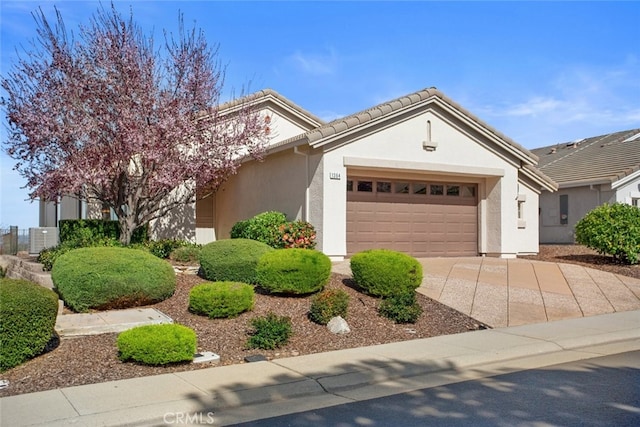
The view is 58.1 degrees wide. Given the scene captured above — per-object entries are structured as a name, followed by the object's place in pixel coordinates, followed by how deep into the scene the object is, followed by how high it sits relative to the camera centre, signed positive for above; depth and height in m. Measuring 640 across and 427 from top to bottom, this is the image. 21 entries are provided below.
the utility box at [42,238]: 18.25 -0.46
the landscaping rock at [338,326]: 9.44 -1.68
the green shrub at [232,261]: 11.87 -0.77
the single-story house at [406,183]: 15.36 +1.24
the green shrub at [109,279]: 9.98 -0.98
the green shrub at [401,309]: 10.17 -1.50
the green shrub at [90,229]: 15.39 -0.15
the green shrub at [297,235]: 14.61 -0.28
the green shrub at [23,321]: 7.38 -1.28
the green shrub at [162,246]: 15.09 -0.60
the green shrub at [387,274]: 11.24 -0.97
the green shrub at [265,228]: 14.58 -0.10
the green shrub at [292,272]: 10.88 -0.92
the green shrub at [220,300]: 9.71 -1.29
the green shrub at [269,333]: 8.52 -1.64
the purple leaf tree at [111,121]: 13.47 +2.46
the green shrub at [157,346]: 7.54 -1.61
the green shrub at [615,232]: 16.20 -0.19
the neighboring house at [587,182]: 23.89 +1.83
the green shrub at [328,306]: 9.73 -1.40
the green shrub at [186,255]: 14.30 -0.77
